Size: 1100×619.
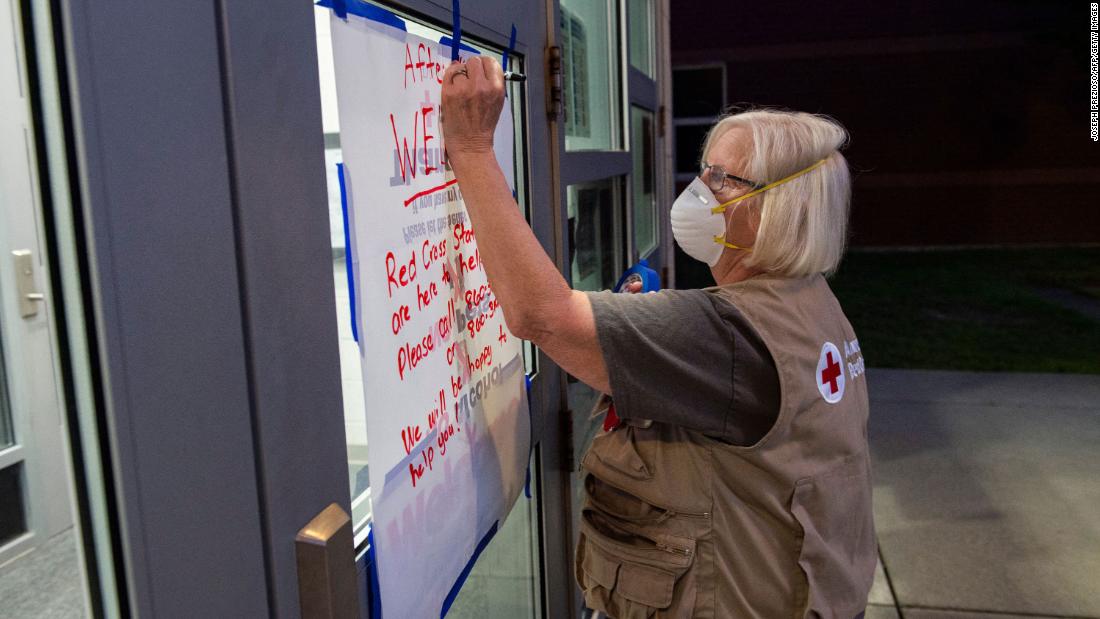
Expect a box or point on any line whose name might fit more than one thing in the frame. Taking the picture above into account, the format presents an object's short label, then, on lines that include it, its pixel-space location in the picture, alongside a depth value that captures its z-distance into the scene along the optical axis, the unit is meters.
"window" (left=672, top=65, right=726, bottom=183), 15.27
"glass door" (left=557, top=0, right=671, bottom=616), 2.30
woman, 1.15
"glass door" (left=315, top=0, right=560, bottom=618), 1.01
